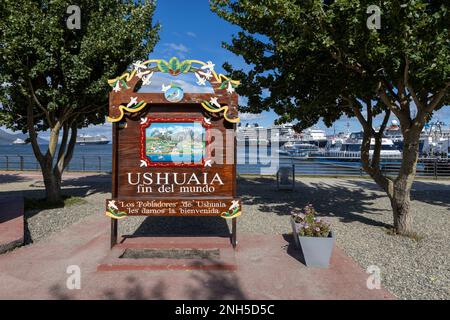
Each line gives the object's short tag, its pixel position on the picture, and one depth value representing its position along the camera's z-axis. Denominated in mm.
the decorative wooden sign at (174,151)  6378
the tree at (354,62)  5820
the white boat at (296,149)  91306
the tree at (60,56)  9102
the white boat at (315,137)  121312
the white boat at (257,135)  137625
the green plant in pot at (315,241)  5539
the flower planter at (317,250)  5527
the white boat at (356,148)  59103
